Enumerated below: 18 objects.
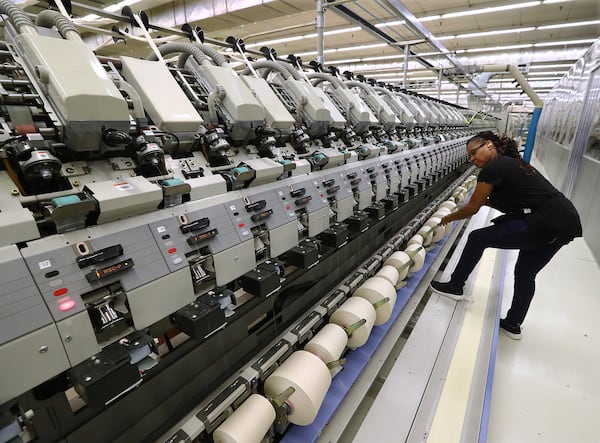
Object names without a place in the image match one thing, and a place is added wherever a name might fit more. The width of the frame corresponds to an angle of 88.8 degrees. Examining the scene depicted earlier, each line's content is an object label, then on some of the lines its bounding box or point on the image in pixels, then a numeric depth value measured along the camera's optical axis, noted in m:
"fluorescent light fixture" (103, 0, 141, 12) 6.24
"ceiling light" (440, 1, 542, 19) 7.06
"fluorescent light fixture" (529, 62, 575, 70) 12.95
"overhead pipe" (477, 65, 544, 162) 7.54
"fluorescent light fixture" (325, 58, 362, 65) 14.02
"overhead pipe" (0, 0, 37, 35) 1.34
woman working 2.26
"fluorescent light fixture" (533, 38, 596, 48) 9.80
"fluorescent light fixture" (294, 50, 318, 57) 12.17
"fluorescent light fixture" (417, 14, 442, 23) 8.09
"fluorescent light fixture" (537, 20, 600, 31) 8.27
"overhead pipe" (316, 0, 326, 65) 3.37
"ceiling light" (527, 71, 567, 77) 14.73
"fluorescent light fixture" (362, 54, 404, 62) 12.73
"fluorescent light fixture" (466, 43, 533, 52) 10.72
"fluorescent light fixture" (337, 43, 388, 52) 11.10
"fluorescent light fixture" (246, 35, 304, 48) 9.89
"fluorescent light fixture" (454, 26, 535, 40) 9.00
